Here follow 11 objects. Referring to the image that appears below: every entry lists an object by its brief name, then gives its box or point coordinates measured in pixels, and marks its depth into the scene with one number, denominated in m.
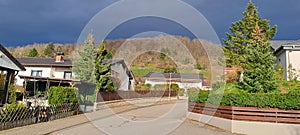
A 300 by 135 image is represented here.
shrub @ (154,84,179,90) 38.00
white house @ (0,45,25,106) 17.33
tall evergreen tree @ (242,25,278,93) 13.12
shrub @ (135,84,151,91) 35.62
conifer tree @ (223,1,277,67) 19.72
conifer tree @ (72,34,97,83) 21.31
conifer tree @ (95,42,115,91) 20.64
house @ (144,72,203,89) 45.80
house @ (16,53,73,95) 29.23
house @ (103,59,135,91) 28.87
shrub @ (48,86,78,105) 13.17
